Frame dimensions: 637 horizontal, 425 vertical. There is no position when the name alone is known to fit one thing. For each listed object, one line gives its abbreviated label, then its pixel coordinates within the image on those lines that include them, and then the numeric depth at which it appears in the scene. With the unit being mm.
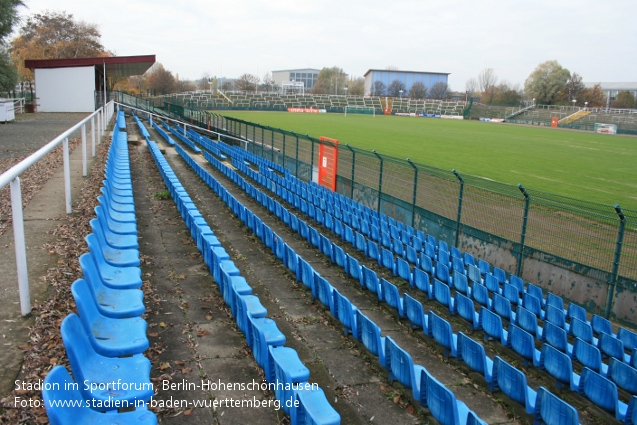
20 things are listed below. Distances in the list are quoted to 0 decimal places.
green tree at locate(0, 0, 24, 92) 27948
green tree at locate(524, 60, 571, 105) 93988
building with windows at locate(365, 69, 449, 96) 149375
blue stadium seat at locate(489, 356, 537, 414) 4934
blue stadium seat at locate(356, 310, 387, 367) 5533
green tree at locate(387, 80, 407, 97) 131875
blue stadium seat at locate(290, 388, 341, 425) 3742
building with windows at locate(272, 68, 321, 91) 142750
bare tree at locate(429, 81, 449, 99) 131375
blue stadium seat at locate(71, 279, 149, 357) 3938
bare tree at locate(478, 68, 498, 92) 146375
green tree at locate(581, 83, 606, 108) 91750
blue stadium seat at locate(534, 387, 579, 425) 4316
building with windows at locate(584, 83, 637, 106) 116312
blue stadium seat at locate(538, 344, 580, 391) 5586
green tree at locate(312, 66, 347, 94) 148400
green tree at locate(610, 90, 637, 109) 85938
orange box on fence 16283
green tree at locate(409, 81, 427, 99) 125375
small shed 33781
